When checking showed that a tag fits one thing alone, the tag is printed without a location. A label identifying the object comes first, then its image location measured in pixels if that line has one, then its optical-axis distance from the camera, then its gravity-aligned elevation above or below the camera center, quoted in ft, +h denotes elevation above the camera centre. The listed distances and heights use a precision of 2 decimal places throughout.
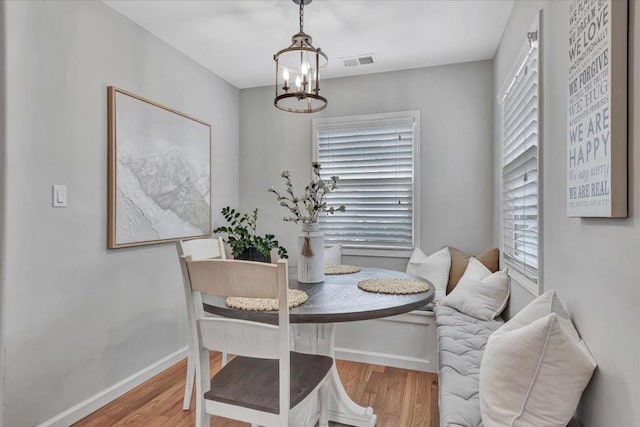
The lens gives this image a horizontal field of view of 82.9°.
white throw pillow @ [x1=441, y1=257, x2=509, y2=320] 7.58 -1.75
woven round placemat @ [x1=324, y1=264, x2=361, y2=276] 7.49 -1.16
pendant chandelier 6.24 +2.81
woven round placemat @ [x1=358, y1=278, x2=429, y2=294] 5.75 -1.19
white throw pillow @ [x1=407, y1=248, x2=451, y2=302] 9.38 -1.41
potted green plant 10.12 -0.84
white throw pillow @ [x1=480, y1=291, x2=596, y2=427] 3.41 -1.55
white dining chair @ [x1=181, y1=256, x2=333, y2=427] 3.93 -1.54
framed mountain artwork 7.62 +1.04
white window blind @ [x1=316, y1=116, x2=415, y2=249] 10.78 +1.06
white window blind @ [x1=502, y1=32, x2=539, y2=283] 6.05 +0.85
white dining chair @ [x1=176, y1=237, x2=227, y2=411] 6.81 -0.76
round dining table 4.60 -1.25
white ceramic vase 6.50 -0.70
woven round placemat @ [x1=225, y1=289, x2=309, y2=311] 4.63 -1.18
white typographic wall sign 3.00 +0.97
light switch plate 6.41 +0.37
